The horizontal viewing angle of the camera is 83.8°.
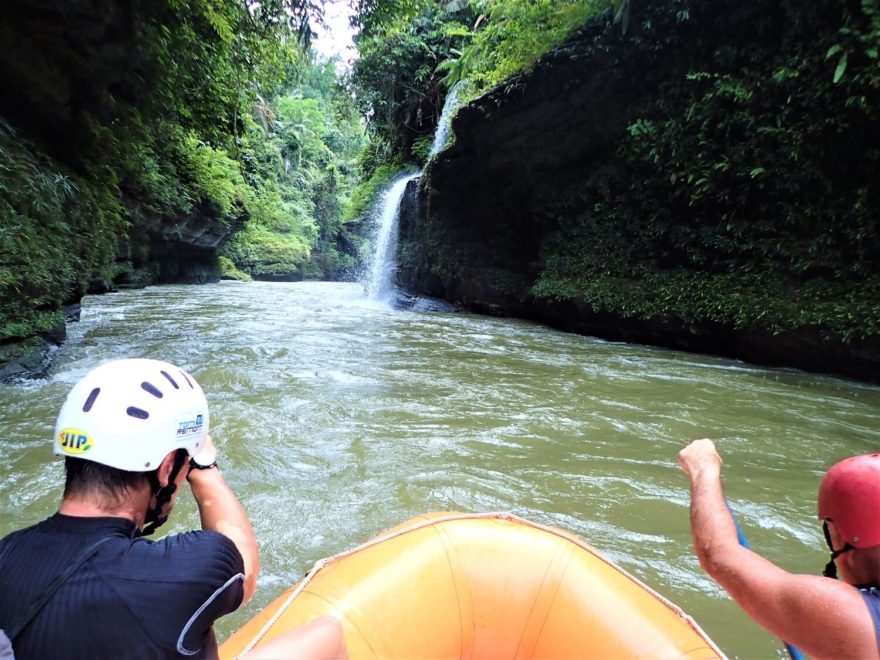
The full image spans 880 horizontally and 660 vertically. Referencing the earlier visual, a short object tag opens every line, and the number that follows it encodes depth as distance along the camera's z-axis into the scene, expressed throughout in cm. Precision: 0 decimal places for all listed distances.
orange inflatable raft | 139
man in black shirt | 86
